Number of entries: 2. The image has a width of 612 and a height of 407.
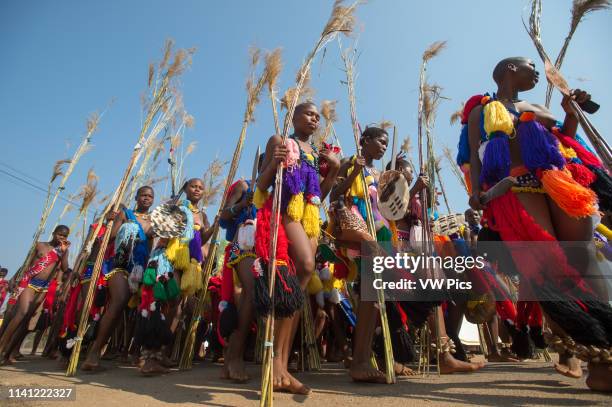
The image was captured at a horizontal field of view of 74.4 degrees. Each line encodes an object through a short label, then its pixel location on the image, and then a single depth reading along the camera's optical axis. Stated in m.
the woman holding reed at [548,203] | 2.38
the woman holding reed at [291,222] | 2.75
